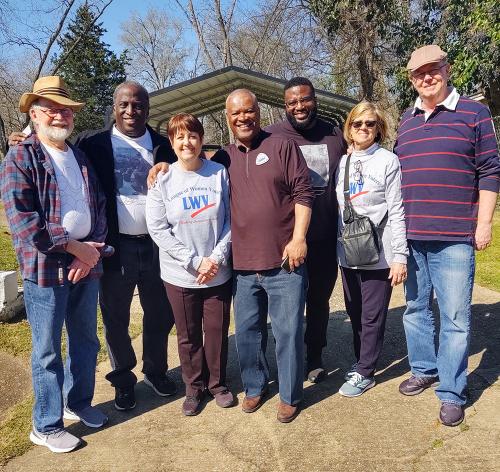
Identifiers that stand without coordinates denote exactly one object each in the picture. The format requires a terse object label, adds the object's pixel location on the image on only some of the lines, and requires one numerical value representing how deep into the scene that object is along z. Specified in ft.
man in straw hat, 8.59
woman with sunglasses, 10.03
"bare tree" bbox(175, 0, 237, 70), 70.90
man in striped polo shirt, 9.35
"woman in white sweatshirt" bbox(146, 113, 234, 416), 9.71
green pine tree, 92.68
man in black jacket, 10.39
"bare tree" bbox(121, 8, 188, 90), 119.34
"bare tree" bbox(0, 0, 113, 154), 62.23
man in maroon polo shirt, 9.44
